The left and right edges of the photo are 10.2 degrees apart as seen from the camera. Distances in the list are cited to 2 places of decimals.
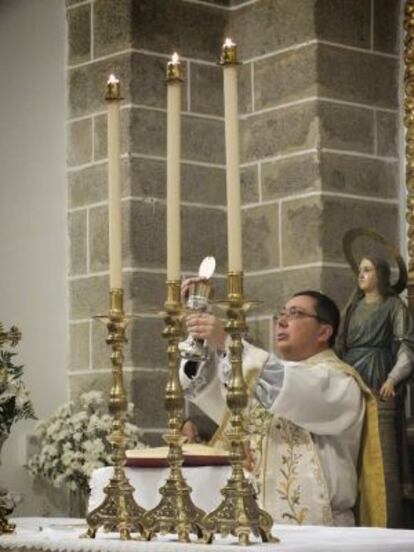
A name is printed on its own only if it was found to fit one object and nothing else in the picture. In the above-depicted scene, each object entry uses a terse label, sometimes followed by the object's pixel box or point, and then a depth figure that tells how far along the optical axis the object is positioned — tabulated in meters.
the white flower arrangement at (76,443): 11.02
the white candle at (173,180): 6.00
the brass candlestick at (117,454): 6.32
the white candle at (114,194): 6.29
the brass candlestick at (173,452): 6.05
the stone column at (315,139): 11.06
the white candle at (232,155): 5.86
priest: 9.51
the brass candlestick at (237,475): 5.83
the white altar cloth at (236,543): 5.77
